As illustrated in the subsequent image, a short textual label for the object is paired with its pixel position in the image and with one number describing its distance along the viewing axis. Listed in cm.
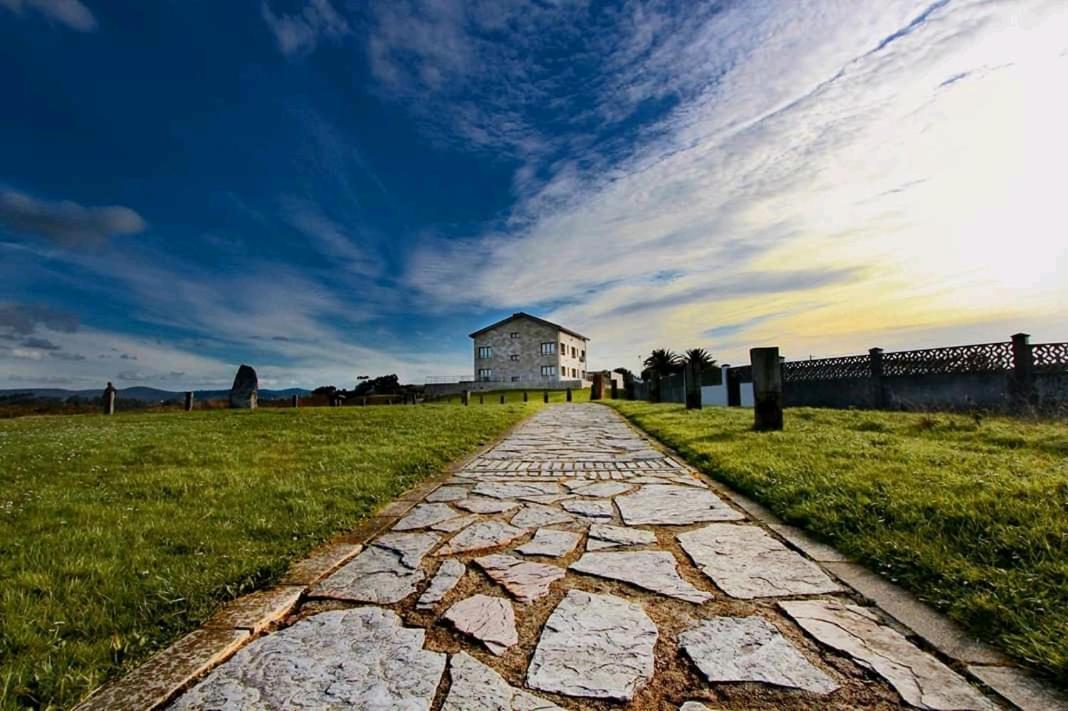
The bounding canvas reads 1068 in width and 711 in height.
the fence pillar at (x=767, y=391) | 838
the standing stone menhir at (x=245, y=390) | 2247
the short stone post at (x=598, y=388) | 3014
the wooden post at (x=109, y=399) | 2153
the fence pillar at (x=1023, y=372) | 1023
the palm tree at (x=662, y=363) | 4941
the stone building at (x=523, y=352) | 5362
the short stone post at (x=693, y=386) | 1480
